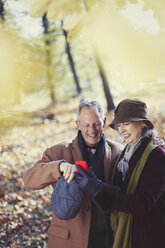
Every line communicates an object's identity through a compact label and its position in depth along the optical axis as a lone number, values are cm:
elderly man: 207
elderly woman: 162
